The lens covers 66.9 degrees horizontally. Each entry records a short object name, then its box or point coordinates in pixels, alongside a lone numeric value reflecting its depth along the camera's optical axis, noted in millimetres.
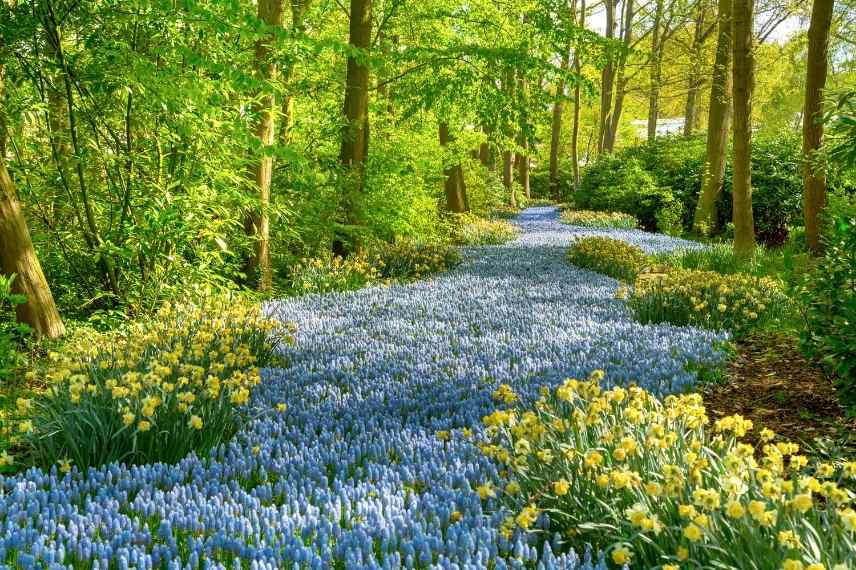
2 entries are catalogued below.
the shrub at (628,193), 18859
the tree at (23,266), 6254
